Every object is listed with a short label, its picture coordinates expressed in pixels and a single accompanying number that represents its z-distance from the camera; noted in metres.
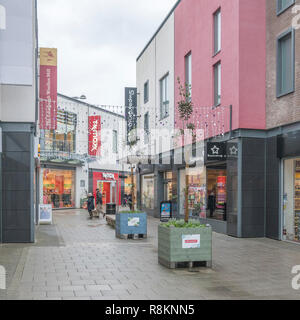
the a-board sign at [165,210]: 16.80
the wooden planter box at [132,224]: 11.31
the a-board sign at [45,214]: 16.03
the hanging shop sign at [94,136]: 25.92
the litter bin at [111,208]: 20.38
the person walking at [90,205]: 18.99
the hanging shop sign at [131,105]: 22.30
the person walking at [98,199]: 21.24
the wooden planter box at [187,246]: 7.23
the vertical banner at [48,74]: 15.37
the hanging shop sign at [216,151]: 12.53
